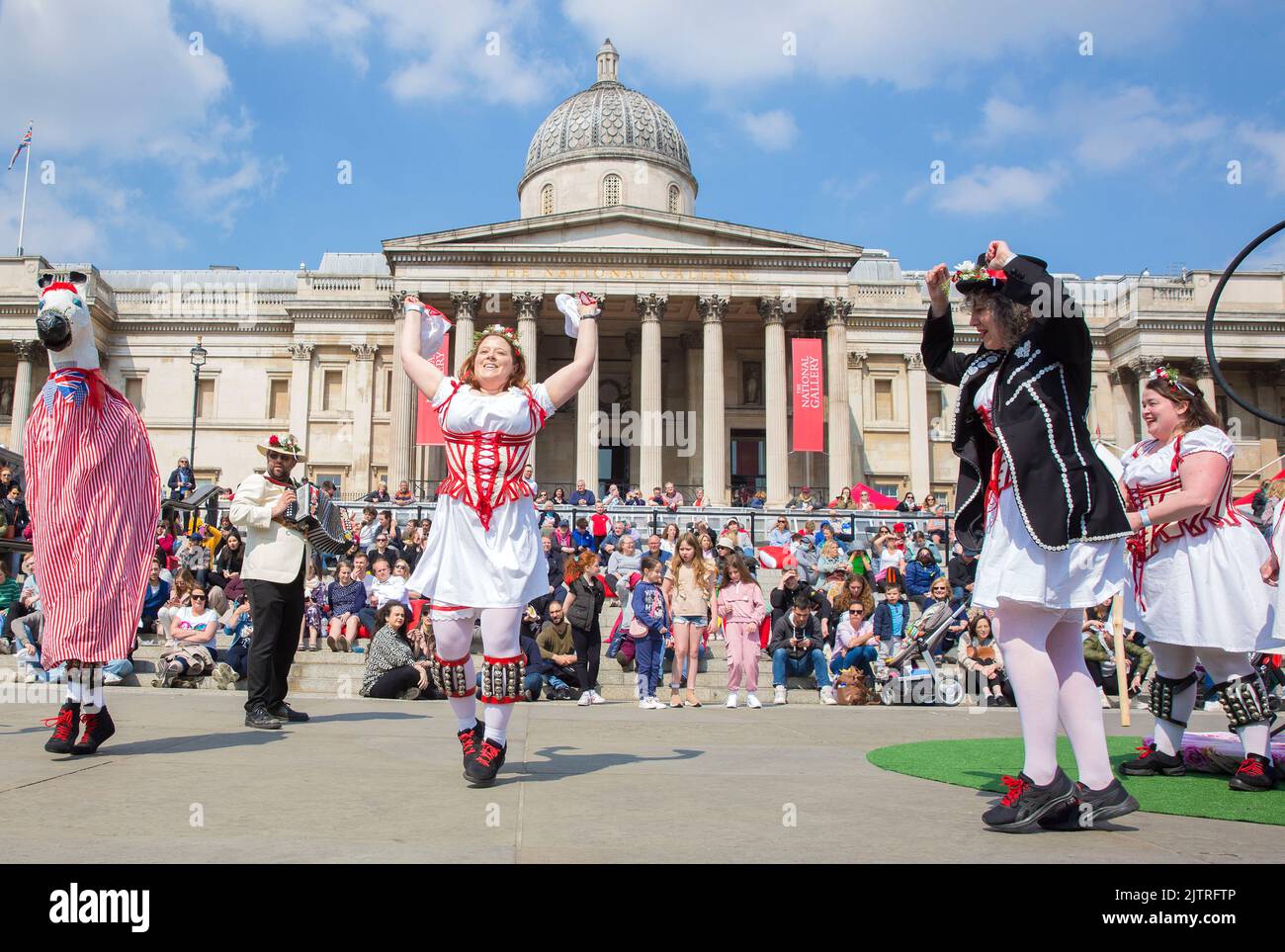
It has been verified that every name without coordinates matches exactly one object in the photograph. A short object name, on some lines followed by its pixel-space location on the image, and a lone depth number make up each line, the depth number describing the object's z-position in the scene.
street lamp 30.25
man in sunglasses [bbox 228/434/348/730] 7.19
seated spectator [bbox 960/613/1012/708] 12.25
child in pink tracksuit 11.58
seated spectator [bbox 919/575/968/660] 12.70
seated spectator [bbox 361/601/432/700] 10.97
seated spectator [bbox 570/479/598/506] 28.77
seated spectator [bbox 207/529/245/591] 16.91
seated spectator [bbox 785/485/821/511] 32.47
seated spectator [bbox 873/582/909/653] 13.91
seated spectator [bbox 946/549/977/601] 15.43
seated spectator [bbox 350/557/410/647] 13.99
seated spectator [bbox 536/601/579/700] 11.91
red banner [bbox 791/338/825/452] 36.12
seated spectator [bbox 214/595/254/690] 11.70
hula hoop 5.25
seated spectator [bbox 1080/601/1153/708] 12.24
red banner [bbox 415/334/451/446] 31.98
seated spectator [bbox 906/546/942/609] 17.97
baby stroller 12.19
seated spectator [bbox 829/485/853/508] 32.05
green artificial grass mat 4.40
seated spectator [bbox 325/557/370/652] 13.68
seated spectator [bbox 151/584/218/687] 11.62
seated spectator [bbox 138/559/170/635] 13.85
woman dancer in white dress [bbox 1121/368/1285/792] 5.10
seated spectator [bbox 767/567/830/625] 13.30
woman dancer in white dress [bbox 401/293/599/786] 4.93
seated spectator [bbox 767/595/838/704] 12.58
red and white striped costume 5.60
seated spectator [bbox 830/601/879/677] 12.40
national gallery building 38.91
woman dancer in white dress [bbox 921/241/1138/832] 3.88
